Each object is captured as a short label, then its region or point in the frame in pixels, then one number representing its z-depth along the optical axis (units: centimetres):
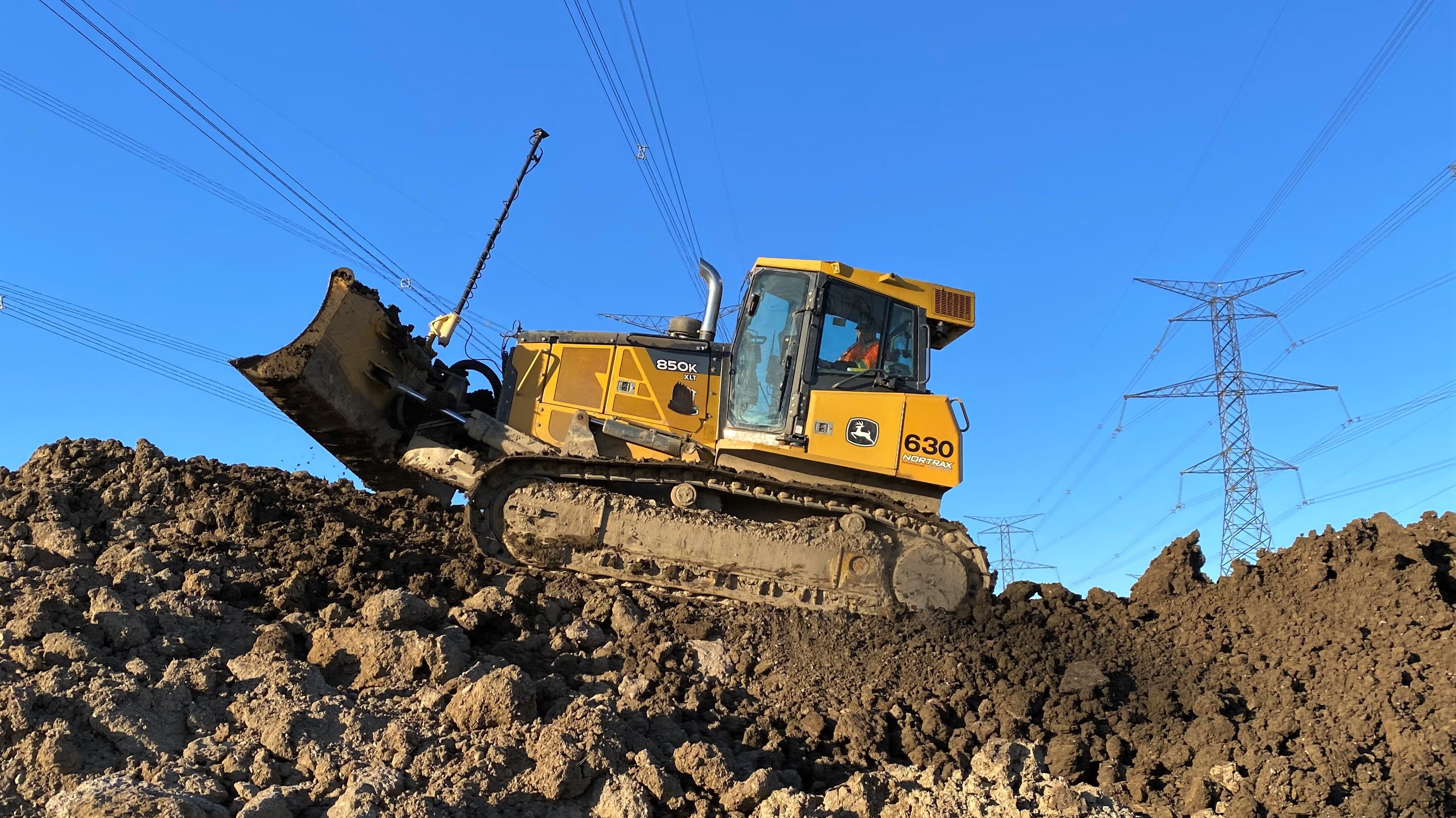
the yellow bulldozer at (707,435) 833
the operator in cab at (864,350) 893
